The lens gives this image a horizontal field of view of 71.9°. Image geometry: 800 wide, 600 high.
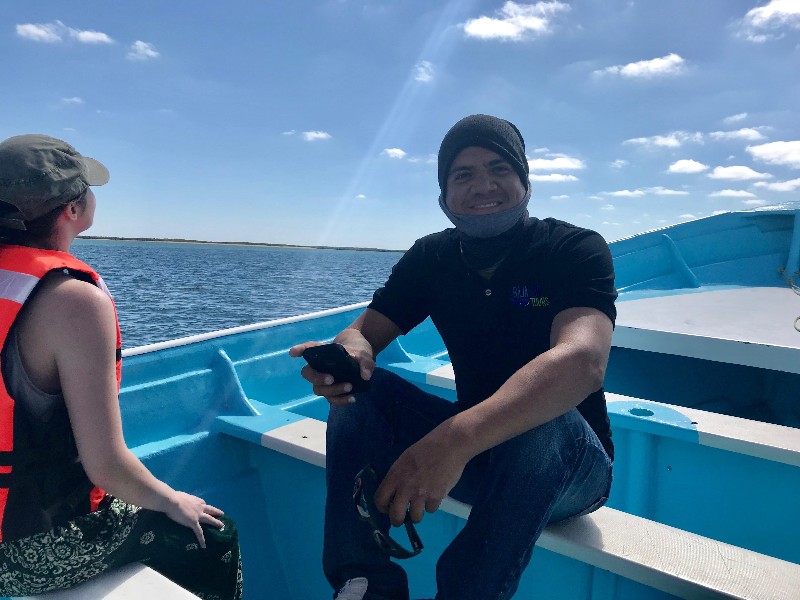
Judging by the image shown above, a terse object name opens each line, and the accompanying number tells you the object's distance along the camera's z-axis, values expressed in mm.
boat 1492
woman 1229
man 1332
